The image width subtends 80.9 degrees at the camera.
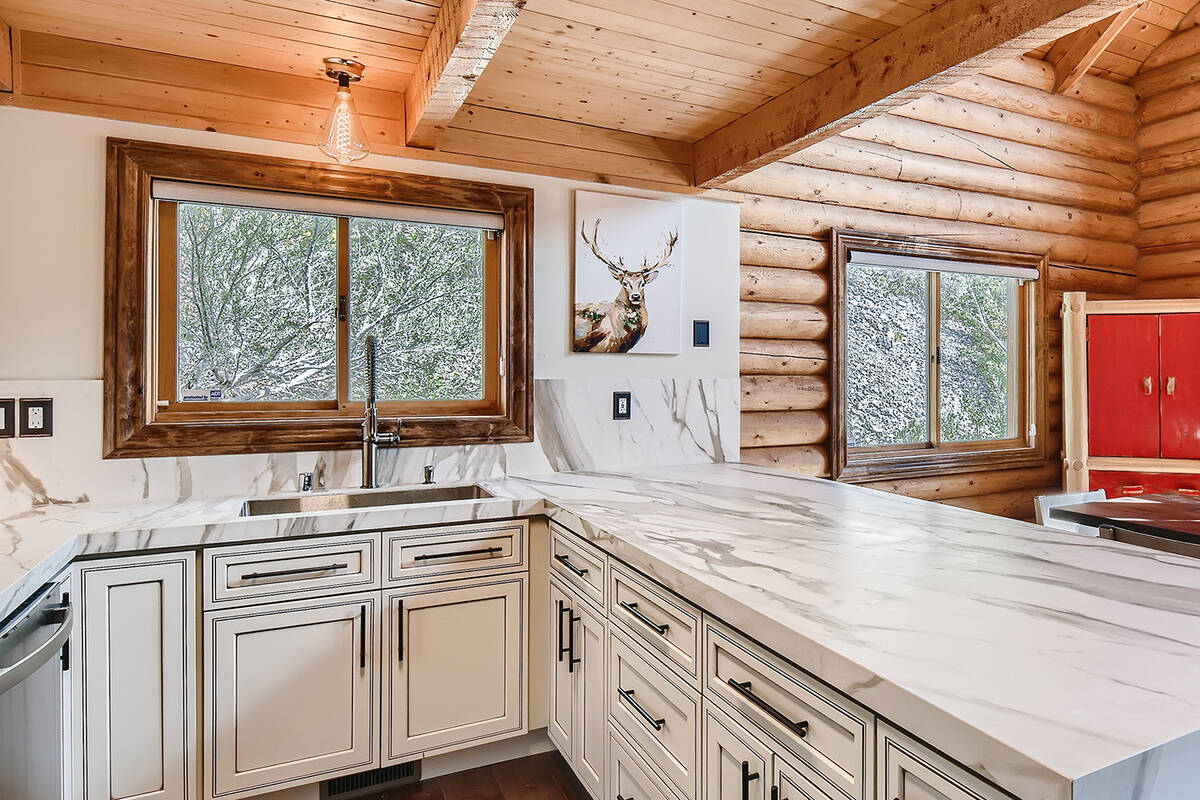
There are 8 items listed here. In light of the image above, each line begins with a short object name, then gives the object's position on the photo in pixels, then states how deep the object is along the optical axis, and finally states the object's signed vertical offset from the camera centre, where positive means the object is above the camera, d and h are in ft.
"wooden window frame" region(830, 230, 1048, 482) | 11.46 +0.03
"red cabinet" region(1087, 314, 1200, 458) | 12.76 +0.26
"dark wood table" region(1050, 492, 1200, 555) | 7.22 -1.32
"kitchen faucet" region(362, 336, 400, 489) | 8.11 -0.38
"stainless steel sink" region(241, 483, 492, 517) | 7.77 -1.13
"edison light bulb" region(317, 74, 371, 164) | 7.67 +3.00
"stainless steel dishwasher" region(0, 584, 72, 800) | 4.58 -2.09
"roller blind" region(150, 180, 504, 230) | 7.66 +2.32
